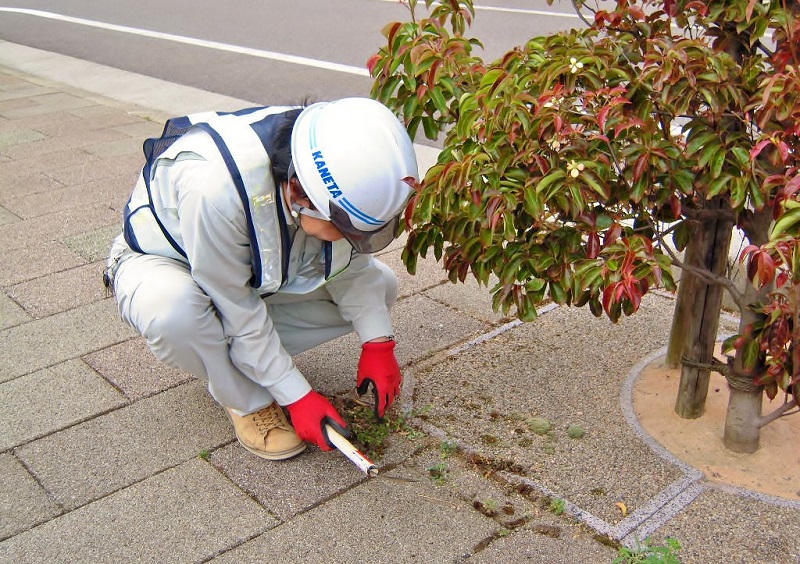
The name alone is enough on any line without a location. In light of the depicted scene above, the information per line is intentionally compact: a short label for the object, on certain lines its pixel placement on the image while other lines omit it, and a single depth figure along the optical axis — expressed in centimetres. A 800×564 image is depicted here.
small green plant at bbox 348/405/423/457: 294
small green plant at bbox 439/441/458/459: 288
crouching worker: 244
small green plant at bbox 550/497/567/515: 258
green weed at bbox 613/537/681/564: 230
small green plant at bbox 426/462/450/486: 275
